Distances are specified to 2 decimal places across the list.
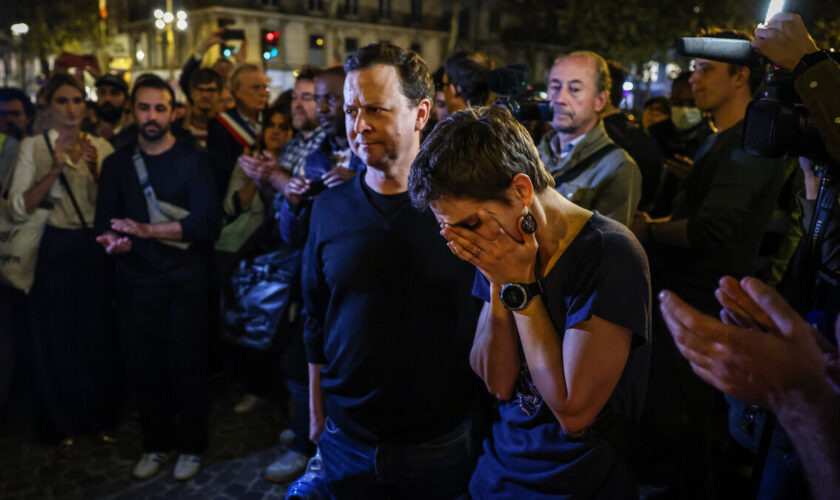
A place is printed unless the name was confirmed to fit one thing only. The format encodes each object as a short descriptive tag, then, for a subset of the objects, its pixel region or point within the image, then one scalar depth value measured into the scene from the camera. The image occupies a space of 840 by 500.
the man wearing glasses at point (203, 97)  6.12
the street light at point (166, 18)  22.92
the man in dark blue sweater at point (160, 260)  4.02
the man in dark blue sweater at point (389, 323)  2.33
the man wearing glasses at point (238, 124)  5.09
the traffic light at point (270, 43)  12.20
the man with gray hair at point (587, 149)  3.26
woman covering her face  1.63
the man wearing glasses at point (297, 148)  3.90
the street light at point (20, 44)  35.03
